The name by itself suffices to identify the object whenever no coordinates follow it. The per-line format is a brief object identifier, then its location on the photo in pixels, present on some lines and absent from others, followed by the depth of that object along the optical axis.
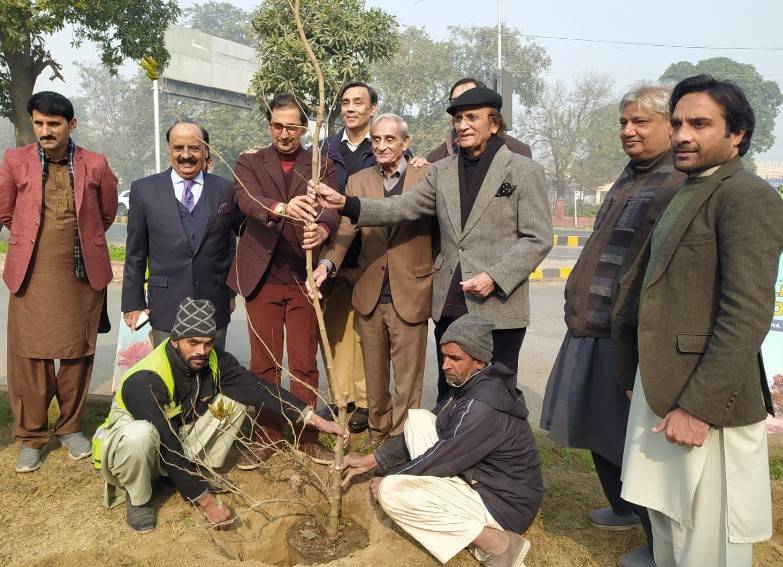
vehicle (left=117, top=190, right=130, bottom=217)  29.78
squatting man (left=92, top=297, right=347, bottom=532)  3.26
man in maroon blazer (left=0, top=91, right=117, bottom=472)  3.81
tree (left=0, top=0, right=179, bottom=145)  11.05
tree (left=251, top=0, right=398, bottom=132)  10.62
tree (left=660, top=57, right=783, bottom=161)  55.03
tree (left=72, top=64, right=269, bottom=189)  40.62
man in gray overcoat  3.40
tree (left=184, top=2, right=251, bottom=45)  63.91
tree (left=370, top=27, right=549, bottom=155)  35.31
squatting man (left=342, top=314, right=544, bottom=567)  2.89
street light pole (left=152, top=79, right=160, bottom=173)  21.38
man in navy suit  3.85
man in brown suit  3.83
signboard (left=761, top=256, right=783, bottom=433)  4.56
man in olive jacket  2.12
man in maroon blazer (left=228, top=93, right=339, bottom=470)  3.82
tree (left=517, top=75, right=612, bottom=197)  37.84
